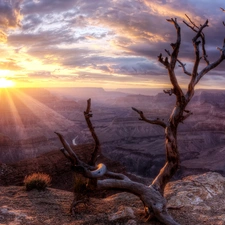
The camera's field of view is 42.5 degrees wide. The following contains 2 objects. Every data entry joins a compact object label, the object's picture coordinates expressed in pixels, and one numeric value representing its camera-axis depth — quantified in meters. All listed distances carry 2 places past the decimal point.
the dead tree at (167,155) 7.72
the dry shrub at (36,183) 11.37
